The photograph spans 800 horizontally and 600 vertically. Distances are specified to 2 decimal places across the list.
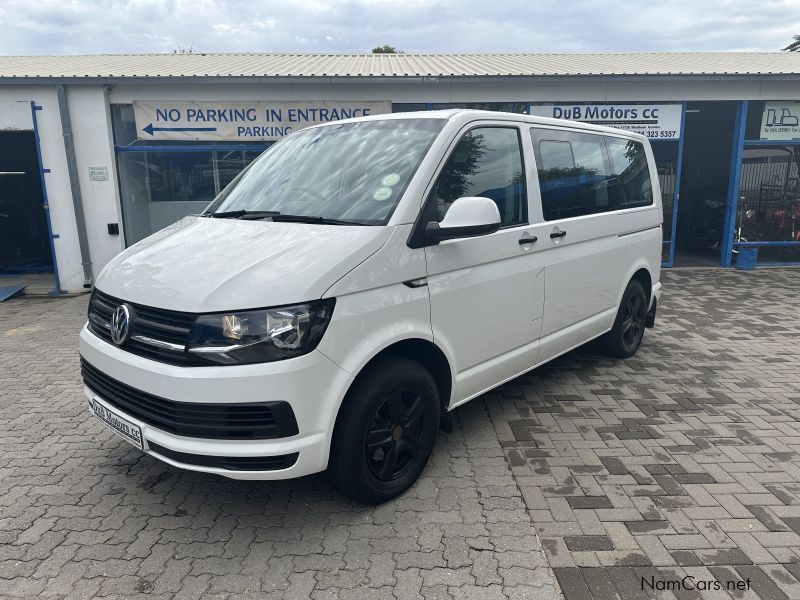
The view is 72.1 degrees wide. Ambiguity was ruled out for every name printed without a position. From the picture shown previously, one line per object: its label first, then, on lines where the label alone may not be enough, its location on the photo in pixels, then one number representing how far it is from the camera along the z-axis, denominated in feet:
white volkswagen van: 8.04
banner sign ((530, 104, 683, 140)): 32.46
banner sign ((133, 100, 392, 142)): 30.27
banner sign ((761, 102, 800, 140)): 33.60
